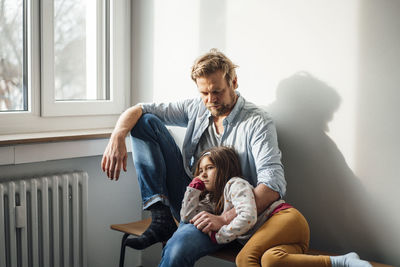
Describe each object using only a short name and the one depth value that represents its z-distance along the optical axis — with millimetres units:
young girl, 1579
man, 1860
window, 2234
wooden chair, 1780
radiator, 2027
